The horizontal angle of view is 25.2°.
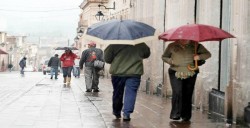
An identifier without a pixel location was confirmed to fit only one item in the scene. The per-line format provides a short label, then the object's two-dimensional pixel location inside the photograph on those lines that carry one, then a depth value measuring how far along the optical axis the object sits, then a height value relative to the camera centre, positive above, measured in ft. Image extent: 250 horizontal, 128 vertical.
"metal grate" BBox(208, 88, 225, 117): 35.29 -2.79
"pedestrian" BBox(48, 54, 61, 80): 106.42 -0.93
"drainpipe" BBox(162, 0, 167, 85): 56.22 +3.37
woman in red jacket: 77.46 -0.52
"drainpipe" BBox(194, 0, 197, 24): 46.07 +3.79
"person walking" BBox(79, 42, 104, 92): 60.44 -0.73
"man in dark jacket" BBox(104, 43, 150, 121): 33.71 -0.75
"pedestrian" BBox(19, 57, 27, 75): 142.61 -1.29
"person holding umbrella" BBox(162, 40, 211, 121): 33.14 -0.77
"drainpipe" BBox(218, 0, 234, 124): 32.81 -2.58
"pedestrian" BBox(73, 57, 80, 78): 123.80 -3.06
